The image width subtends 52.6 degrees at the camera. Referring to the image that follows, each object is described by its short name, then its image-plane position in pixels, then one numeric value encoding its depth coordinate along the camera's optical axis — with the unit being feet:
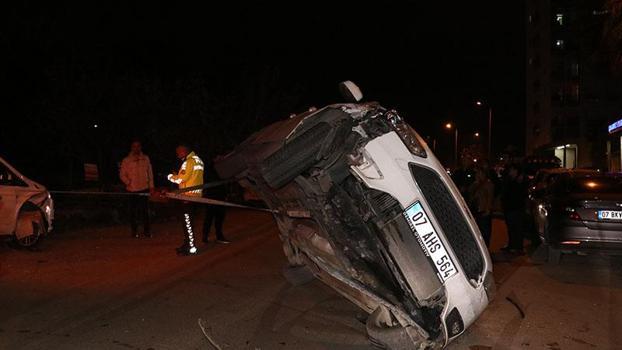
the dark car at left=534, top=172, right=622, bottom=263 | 27.14
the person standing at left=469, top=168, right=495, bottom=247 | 31.71
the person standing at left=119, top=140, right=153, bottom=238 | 36.37
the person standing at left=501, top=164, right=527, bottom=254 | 32.76
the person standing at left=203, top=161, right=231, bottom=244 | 33.94
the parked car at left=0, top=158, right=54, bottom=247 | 29.96
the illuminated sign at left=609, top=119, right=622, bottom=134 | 99.25
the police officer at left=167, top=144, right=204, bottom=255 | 30.32
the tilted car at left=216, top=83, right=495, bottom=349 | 13.64
